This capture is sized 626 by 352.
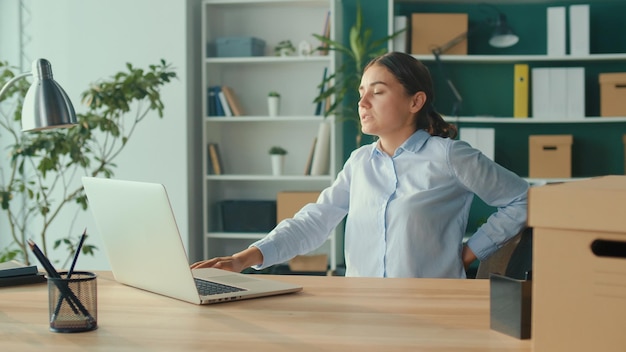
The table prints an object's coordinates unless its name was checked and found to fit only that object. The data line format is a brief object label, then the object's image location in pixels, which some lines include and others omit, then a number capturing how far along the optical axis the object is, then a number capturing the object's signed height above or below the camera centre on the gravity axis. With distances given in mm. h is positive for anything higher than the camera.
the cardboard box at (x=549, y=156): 5086 +41
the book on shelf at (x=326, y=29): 5211 +812
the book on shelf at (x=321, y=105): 5223 +358
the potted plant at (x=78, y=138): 4156 +129
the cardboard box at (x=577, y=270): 1131 -144
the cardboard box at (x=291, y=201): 5199 -231
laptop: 1723 -182
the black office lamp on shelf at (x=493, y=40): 4988 +716
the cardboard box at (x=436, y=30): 5090 +784
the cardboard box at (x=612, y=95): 5020 +396
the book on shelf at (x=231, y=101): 5316 +385
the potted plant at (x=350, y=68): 4969 +564
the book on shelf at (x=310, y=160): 5230 +18
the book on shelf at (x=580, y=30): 5016 +775
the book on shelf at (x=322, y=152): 5164 +66
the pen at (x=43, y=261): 1567 -180
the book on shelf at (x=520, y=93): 5094 +414
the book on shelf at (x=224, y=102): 5317 +376
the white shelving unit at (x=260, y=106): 5457 +364
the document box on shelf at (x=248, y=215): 5316 -326
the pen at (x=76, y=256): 1589 -174
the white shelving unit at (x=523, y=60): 5000 +614
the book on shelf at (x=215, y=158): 5363 +31
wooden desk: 1437 -296
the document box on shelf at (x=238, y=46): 5273 +718
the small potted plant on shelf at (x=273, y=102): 5273 +373
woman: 2502 -106
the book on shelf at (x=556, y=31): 5027 +768
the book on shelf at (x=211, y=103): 5344 +372
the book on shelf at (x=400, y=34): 5090 +764
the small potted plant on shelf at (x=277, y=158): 5309 +30
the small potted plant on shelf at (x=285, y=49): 5345 +711
